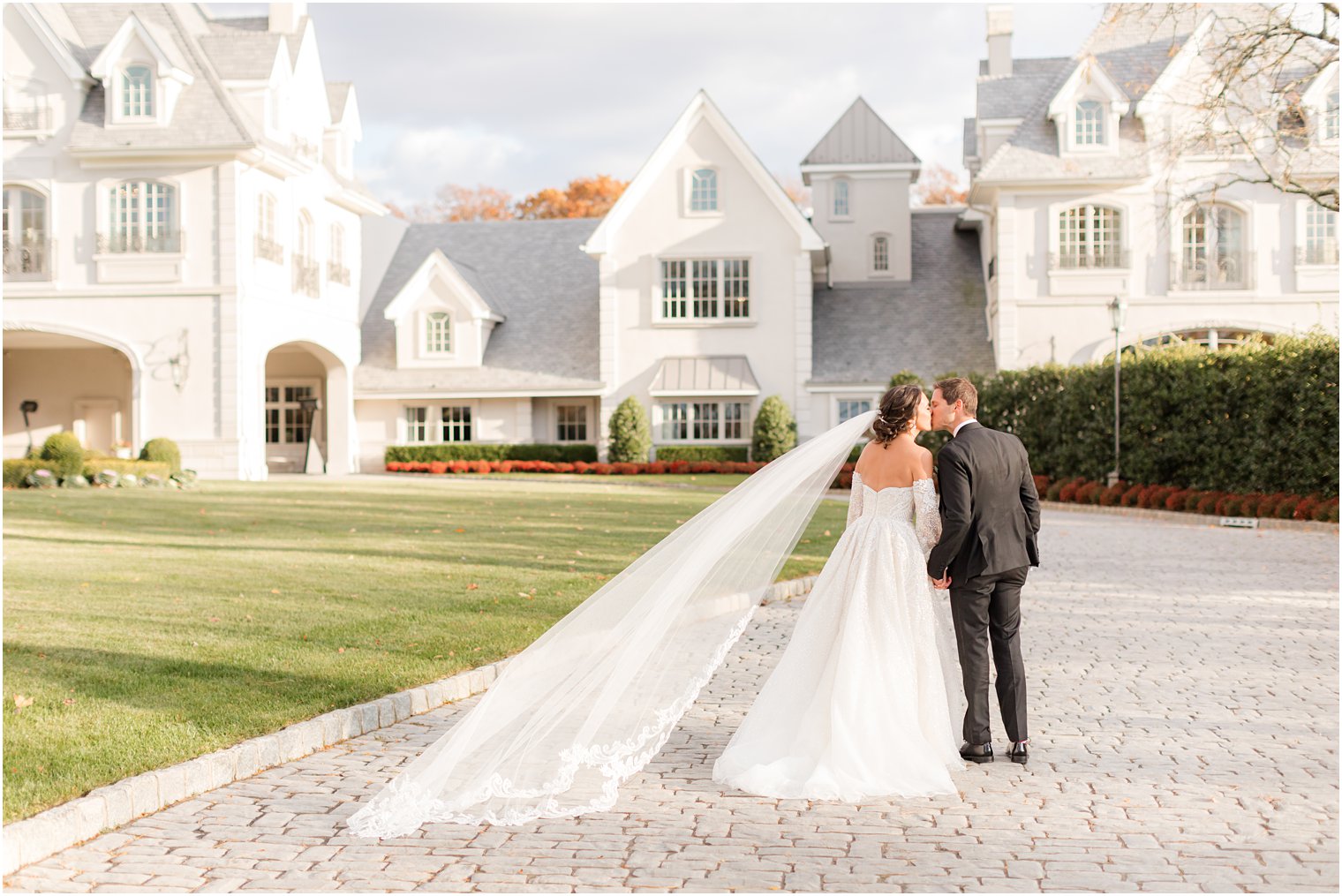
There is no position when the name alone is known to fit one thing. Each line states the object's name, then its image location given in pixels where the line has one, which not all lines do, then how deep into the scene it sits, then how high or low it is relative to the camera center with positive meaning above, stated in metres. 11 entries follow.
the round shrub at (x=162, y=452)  30.19 +0.16
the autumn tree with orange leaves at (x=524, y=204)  57.25 +12.03
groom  6.53 -0.53
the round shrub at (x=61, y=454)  26.75 +0.13
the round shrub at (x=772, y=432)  37.06 +0.60
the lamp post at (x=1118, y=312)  27.60 +3.05
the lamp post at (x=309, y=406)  39.51 +1.61
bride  5.97 -1.18
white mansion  32.38 +5.52
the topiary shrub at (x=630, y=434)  37.78 +0.58
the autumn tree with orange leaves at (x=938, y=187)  56.09 +11.93
